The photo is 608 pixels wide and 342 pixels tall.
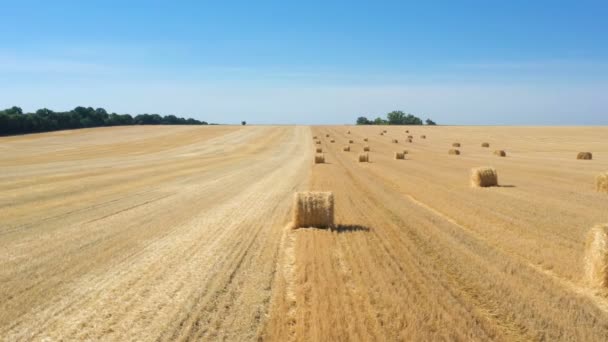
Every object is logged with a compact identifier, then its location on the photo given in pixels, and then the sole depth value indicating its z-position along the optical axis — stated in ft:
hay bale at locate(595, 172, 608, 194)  66.90
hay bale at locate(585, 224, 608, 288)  27.73
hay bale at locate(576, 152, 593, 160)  126.41
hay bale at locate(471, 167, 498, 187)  74.59
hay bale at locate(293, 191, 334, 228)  44.04
